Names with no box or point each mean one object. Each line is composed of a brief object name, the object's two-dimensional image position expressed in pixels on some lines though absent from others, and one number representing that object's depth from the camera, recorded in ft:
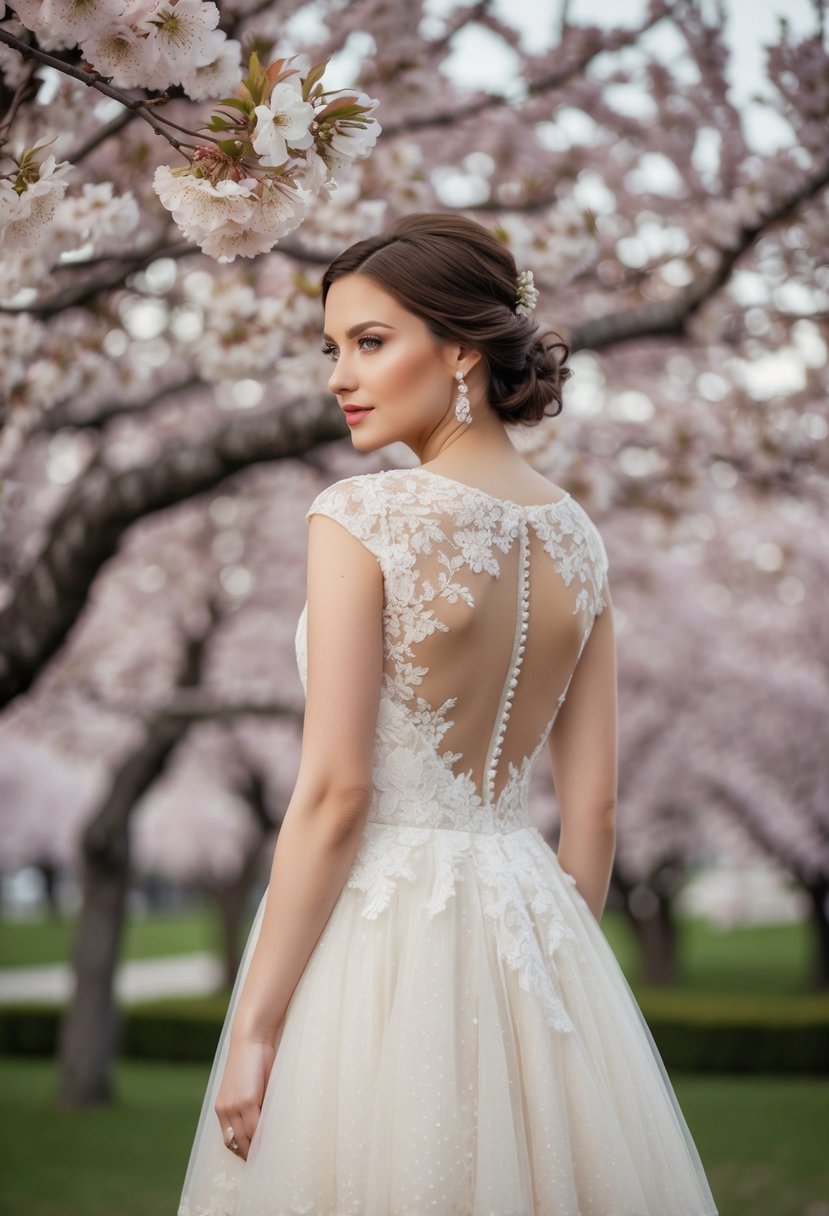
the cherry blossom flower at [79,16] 6.67
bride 6.72
